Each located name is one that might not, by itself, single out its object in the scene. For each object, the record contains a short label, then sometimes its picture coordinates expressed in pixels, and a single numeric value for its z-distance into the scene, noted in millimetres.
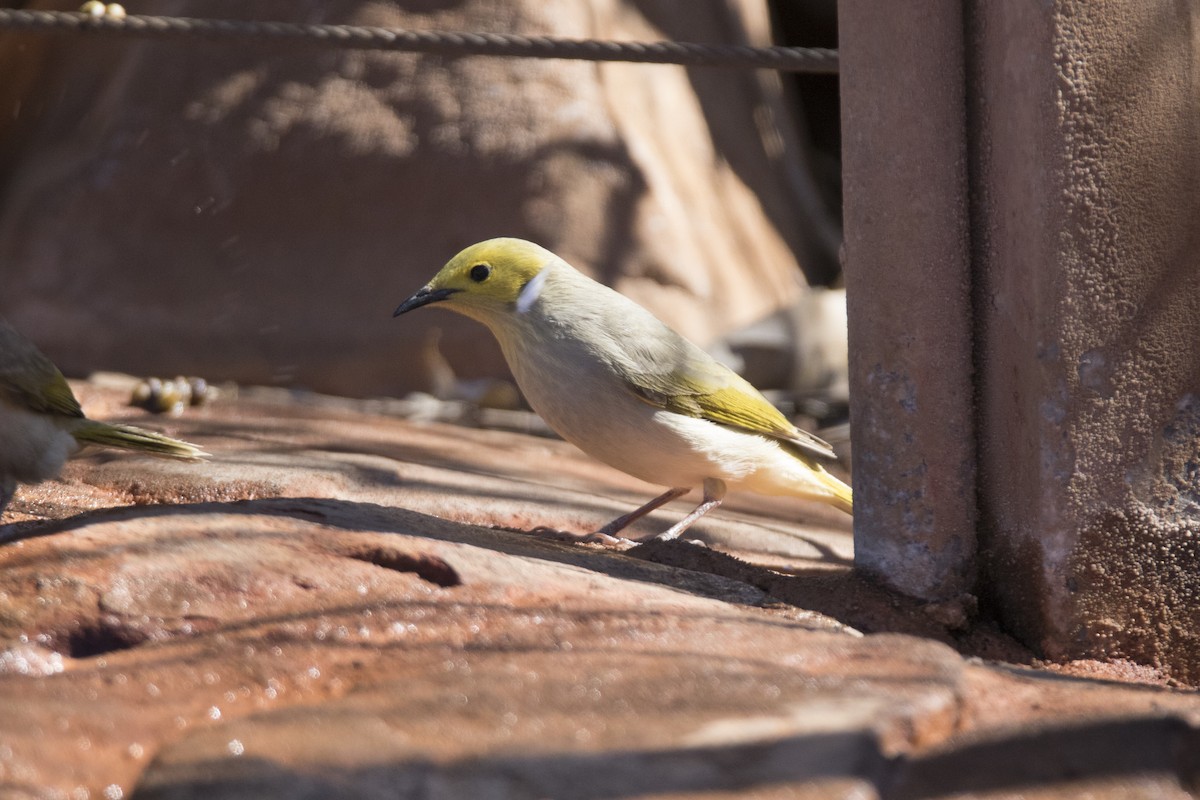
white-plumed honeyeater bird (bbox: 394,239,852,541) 8047
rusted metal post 6539
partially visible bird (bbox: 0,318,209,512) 6809
